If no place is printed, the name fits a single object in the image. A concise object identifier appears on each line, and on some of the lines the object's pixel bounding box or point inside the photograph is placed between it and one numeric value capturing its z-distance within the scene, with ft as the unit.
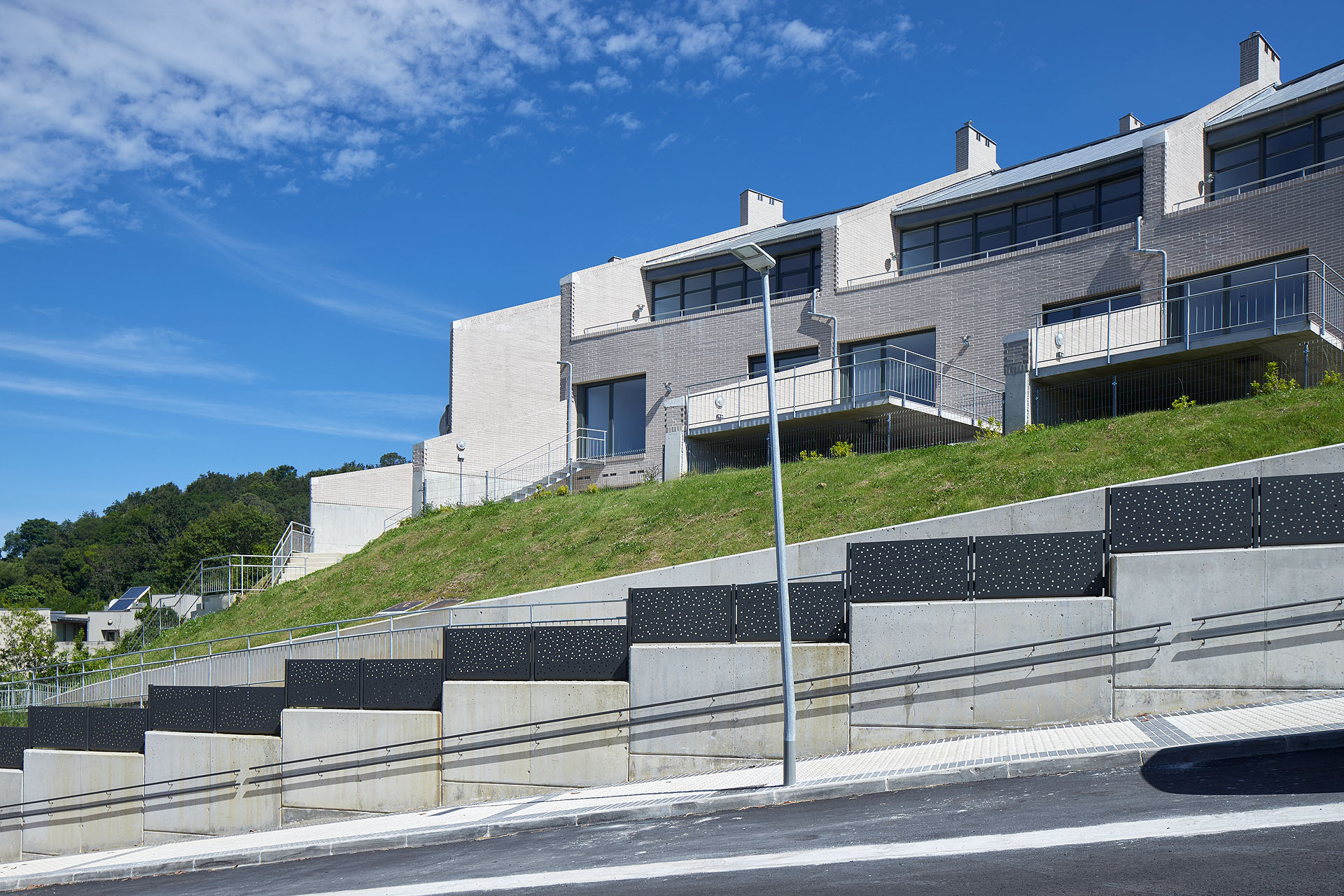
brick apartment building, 77.92
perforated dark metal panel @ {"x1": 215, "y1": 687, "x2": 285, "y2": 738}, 59.16
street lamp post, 41.78
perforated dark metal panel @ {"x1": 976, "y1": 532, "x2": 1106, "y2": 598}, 45.73
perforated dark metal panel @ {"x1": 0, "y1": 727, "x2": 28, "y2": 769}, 69.15
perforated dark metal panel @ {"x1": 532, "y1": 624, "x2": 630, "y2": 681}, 52.01
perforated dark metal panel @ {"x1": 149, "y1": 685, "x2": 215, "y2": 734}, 60.95
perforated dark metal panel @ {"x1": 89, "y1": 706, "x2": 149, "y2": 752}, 64.18
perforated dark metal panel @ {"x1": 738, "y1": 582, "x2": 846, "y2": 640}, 48.98
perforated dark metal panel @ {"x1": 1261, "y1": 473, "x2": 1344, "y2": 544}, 42.93
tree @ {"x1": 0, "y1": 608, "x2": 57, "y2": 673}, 127.03
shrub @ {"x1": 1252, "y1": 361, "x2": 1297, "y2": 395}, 67.92
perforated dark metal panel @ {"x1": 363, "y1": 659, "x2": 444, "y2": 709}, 55.47
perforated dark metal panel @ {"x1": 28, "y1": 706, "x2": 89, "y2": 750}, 65.98
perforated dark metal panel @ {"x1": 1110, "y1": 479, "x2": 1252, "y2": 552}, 44.39
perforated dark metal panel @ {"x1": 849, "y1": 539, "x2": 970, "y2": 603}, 47.11
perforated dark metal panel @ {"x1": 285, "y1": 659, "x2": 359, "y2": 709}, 57.11
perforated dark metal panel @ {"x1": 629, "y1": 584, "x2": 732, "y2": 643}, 50.34
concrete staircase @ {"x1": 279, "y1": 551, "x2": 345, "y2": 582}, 108.88
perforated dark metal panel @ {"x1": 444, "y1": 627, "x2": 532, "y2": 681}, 53.72
